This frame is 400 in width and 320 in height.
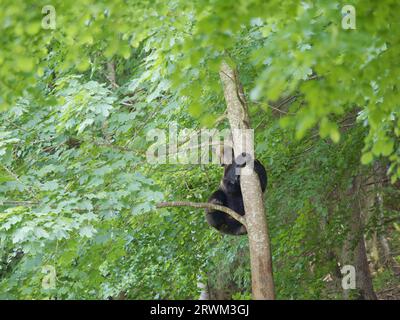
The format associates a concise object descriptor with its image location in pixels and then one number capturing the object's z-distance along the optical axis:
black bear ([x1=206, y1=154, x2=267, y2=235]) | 14.17
